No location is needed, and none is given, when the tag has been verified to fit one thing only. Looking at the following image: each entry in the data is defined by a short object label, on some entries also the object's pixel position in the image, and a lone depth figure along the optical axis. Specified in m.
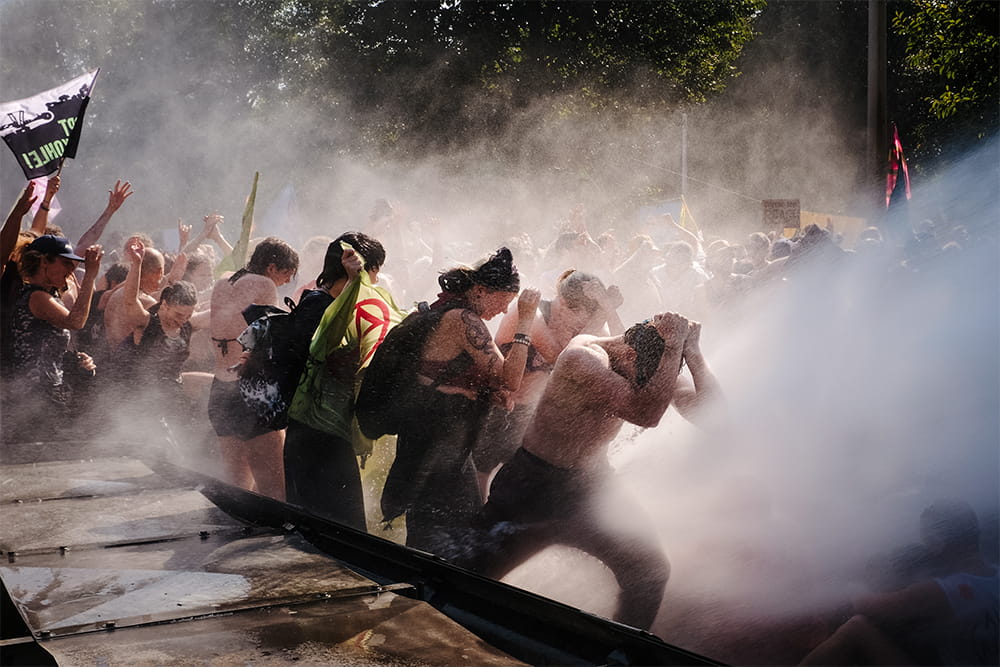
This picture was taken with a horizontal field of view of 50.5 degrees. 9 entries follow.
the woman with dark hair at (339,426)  4.70
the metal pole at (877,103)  7.61
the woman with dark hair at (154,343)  6.33
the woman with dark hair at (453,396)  4.49
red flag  9.09
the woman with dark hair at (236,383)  5.46
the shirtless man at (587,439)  4.26
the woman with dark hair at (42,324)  5.55
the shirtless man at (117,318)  6.41
